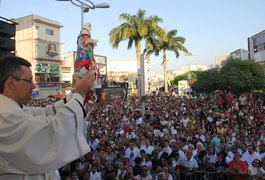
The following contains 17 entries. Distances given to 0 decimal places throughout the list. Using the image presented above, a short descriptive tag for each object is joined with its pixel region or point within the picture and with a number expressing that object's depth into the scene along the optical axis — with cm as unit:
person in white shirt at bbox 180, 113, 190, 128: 1028
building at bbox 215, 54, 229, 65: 8265
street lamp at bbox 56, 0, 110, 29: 860
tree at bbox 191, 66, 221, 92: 2337
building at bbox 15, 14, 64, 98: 3346
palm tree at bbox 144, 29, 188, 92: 2697
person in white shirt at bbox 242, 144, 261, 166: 598
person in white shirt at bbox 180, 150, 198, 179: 596
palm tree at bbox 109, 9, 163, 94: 2291
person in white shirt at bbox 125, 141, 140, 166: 684
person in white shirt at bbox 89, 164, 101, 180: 595
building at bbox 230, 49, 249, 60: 4361
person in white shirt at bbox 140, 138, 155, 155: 702
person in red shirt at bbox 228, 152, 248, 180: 546
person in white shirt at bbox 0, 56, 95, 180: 131
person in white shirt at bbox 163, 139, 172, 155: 678
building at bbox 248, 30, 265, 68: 3252
